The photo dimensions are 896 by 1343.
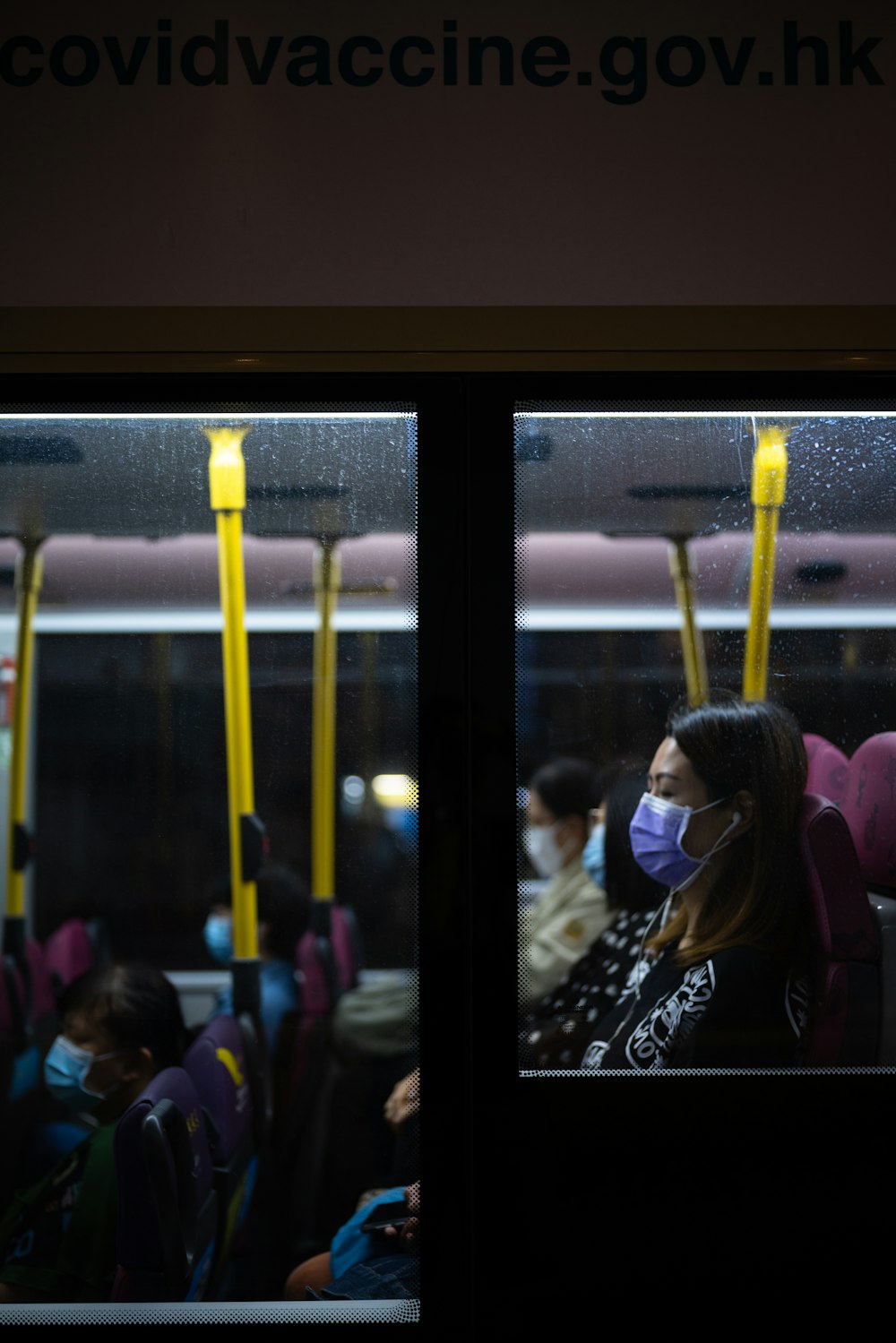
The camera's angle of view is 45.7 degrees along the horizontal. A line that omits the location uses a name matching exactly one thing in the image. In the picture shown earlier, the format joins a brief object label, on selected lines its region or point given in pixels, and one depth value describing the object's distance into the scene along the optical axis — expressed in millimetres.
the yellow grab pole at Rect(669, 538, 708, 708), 1790
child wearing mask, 1771
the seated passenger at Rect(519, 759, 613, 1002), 1784
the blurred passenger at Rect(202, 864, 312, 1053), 1973
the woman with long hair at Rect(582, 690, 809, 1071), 1790
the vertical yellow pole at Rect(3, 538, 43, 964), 1842
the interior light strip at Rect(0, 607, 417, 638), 1841
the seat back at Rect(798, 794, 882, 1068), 1774
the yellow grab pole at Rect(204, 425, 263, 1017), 1806
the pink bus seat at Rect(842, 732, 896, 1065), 1801
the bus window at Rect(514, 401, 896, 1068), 1766
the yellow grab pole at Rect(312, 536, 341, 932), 1835
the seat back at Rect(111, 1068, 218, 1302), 1757
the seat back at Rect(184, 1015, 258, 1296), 1913
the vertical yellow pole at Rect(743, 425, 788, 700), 1785
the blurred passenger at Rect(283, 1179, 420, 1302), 1745
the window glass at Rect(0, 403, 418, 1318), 1764
